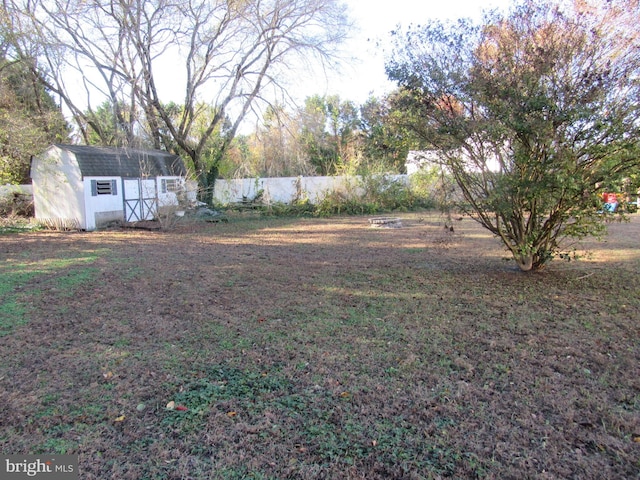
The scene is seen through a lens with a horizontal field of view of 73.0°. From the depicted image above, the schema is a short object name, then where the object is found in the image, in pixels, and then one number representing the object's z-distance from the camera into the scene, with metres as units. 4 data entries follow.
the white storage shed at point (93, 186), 14.79
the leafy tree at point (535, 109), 5.11
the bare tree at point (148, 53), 15.34
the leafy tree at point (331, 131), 18.56
